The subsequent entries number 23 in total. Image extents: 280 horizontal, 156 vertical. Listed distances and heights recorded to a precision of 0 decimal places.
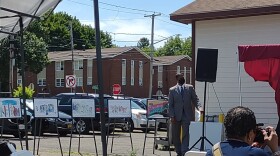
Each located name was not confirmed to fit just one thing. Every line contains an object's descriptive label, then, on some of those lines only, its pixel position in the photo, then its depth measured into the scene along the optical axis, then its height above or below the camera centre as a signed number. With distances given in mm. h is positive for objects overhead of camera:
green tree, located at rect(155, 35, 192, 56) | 110125 +5885
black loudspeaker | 11836 +223
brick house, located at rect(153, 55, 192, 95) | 71688 +599
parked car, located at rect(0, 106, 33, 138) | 18609 -1852
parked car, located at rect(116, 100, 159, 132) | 24344 -2113
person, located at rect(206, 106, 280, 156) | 3865 -459
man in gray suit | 12453 -801
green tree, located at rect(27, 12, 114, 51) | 75812 +6074
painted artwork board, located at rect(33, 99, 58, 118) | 12867 -847
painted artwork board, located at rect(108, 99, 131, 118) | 13477 -876
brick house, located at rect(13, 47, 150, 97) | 60188 +193
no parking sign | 34844 -481
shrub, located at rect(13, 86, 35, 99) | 31781 -1201
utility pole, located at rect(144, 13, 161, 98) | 52194 +3857
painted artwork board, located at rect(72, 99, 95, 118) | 13023 -847
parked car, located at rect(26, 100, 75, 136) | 20316 -1950
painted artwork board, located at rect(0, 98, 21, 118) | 12430 -815
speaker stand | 11016 -1349
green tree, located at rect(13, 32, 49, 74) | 48344 +1835
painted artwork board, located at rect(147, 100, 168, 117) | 14645 -915
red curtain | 11266 +279
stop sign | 40688 -1231
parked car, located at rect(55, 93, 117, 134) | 21625 -1667
